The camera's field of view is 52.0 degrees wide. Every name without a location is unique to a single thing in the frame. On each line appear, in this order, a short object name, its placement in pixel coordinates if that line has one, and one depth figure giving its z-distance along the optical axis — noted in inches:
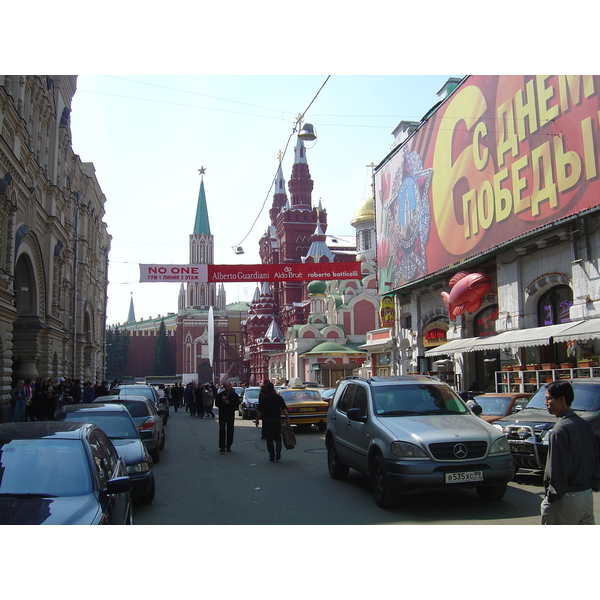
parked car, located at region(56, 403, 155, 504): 327.9
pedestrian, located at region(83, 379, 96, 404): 1056.2
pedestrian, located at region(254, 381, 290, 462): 501.7
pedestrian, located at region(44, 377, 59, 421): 874.4
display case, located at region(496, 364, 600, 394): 628.7
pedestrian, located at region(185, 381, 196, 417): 1367.6
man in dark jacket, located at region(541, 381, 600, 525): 186.2
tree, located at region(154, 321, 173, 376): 4950.8
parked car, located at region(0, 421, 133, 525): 188.5
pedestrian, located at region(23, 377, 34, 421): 840.2
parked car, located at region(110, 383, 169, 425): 754.1
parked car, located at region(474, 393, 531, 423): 496.7
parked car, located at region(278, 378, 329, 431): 773.9
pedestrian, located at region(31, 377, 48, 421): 863.1
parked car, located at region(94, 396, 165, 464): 496.7
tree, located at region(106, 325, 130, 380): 4894.2
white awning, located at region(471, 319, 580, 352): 670.5
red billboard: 691.4
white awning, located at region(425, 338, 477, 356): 865.0
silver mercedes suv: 300.8
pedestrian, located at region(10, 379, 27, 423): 779.4
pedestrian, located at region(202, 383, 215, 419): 1240.2
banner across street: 914.7
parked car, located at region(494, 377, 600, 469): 383.9
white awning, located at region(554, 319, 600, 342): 602.5
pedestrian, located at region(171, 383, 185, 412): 1588.0
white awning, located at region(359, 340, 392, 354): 1444.6
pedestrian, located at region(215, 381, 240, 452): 557.3
